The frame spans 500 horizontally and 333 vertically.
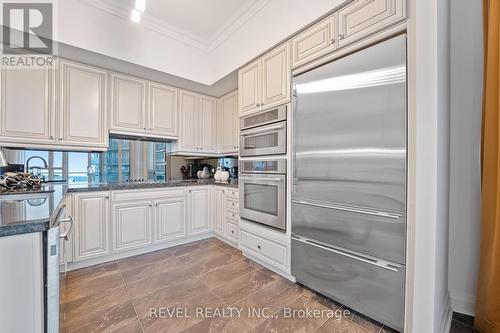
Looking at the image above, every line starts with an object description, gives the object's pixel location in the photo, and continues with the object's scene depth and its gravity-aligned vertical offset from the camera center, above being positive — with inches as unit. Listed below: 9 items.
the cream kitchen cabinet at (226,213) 108.6 -25.7
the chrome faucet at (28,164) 94.7 +0.4
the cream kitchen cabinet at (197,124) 127.4 +26.4
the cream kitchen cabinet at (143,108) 105.1 +30.6
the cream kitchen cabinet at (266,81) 78.5 +34.6
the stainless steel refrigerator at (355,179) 51.3 -3.7
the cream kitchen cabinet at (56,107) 82.2 +24.4
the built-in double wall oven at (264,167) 79.4 -0.7
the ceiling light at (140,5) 67.4 +51.8
